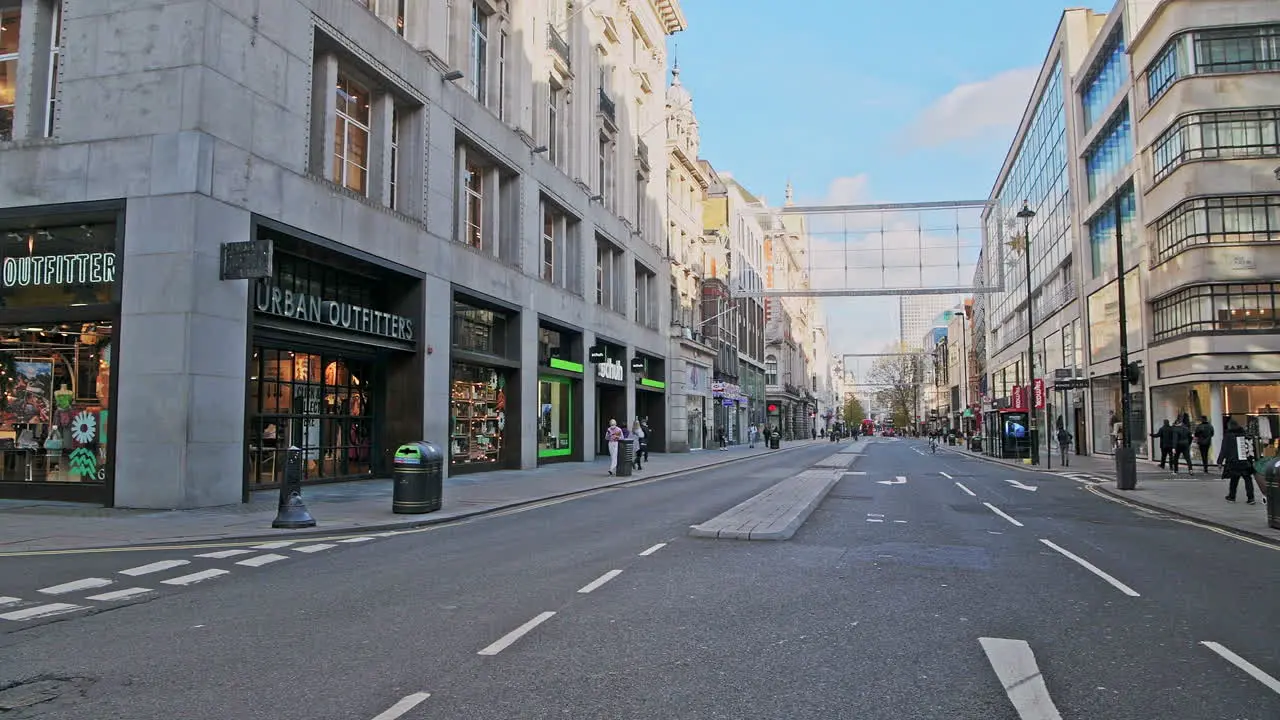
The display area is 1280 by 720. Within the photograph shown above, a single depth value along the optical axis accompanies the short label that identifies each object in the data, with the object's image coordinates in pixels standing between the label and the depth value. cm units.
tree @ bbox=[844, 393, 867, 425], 17399
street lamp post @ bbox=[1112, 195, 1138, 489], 2038
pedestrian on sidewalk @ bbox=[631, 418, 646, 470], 3259
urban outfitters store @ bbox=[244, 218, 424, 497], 1795
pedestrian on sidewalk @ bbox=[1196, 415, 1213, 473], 2447
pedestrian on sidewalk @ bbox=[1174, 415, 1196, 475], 2594
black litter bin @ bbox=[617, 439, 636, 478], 2522
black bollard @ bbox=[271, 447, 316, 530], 1227
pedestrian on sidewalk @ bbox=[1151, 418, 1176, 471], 2677
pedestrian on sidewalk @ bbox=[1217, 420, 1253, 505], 1667
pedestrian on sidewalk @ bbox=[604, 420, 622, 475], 2608
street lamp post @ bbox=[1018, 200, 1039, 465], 3481
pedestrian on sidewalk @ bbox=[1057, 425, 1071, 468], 3341
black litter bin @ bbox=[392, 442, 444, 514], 1409
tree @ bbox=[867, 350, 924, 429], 11712
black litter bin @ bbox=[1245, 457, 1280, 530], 1266
